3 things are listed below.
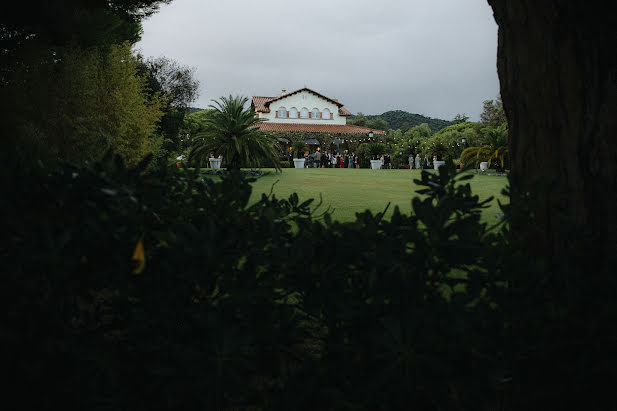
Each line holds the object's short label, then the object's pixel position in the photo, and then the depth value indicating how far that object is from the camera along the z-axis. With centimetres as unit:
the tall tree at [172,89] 2889
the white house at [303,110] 5031
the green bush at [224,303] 119
